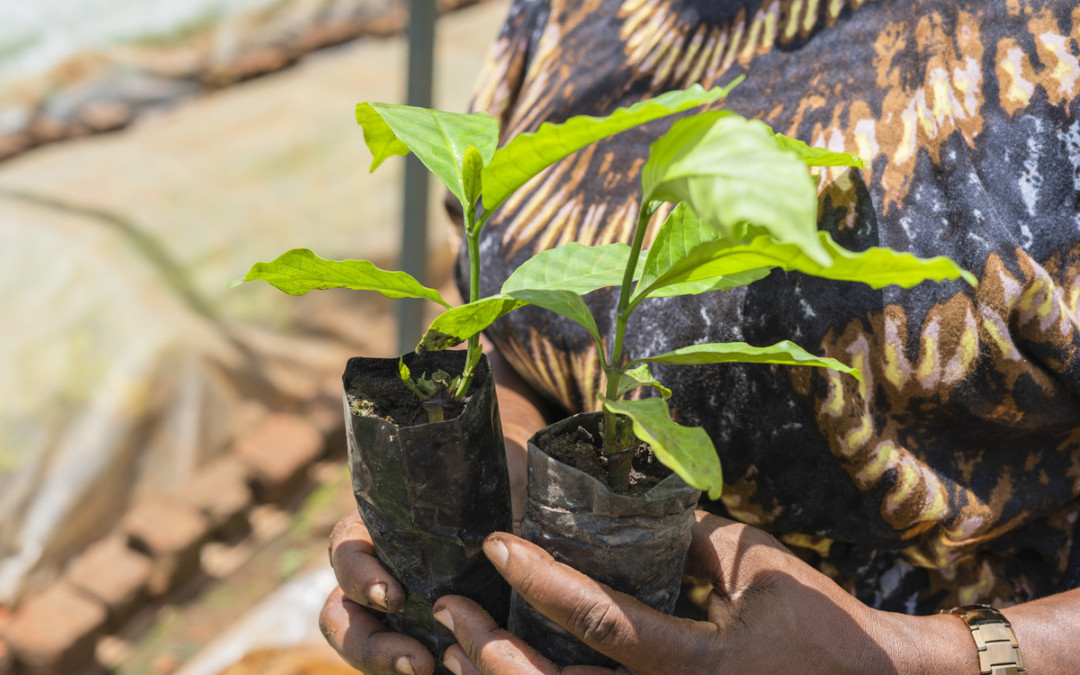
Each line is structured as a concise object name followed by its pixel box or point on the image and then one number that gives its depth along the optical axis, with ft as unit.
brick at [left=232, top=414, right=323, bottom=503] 6.79
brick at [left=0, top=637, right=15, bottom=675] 5.36
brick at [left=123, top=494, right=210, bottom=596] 6.05
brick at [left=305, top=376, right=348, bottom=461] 7.32
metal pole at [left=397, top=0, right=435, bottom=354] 4.46
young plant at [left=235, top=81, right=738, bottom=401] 1.69
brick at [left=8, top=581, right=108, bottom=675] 5.38
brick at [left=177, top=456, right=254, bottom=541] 6.43
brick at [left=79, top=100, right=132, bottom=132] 7.71
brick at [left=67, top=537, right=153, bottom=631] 5.78
